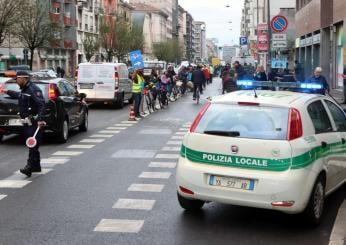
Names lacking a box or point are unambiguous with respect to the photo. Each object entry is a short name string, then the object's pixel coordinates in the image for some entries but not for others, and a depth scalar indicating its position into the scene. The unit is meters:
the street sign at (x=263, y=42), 31.11
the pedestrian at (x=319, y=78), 16.89
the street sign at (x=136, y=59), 32.16
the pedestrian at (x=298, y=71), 33.58
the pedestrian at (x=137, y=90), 20.98
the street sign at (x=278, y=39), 24.25
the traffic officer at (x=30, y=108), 9.82
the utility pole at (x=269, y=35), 29.64
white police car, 6.43
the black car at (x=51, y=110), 13.76
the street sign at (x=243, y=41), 47.99
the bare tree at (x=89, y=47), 71.06
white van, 24.83
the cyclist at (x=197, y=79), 29.36
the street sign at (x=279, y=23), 22.73
